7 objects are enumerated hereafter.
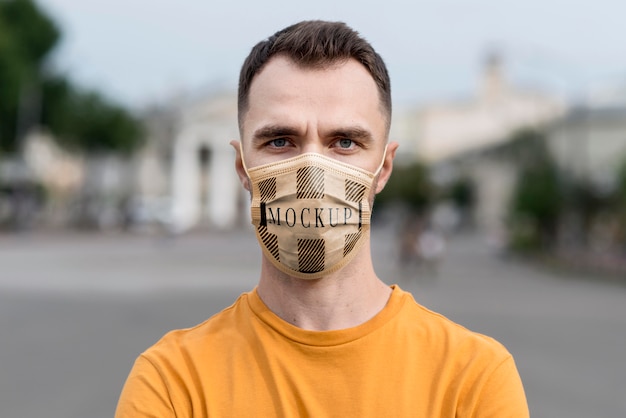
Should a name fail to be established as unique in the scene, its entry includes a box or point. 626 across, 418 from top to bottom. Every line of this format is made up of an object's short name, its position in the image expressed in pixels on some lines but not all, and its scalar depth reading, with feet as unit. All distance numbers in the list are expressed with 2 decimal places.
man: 7.25
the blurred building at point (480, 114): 356.59
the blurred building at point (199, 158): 306.35
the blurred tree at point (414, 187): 268.62
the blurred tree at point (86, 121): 187.01
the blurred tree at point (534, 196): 130.00
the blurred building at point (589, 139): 136.36
